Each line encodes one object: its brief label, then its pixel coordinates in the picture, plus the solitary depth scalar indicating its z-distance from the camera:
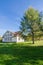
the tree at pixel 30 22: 13.68
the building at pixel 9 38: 23.85
